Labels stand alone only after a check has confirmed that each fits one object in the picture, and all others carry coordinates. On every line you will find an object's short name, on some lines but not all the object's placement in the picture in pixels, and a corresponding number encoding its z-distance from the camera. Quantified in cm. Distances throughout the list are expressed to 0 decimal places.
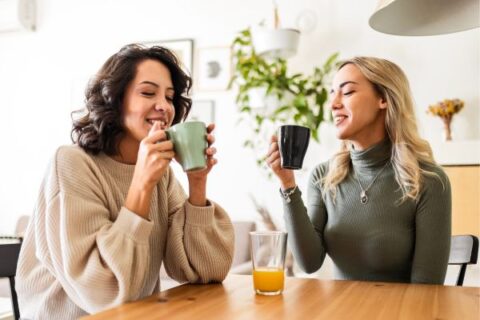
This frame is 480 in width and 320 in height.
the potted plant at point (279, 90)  323
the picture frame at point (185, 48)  370
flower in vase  299
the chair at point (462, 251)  147
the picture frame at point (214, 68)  362
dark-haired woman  96
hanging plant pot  321
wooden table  83
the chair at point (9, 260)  131
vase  299
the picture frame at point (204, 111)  365
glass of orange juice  98
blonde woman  140
